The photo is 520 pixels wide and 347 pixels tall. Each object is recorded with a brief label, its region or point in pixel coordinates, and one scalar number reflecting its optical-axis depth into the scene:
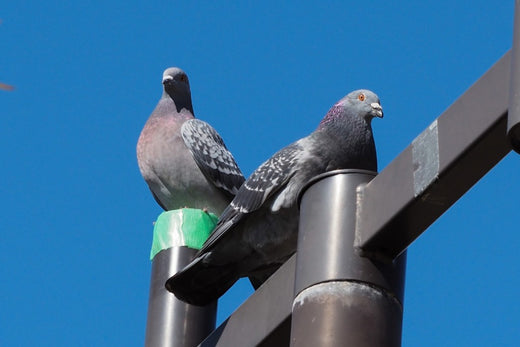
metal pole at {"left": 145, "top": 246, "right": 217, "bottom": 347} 12.53
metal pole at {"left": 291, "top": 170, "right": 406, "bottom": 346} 7.58
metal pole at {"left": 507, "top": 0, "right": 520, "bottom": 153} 6.30
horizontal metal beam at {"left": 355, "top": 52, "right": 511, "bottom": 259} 7.25
